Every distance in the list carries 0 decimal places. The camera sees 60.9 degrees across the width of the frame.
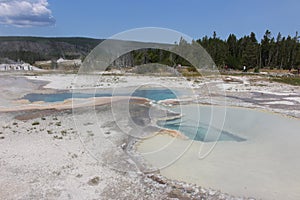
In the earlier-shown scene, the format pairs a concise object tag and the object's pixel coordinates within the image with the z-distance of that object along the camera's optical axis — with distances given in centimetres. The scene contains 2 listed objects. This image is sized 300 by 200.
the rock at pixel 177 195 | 598
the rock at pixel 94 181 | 645
